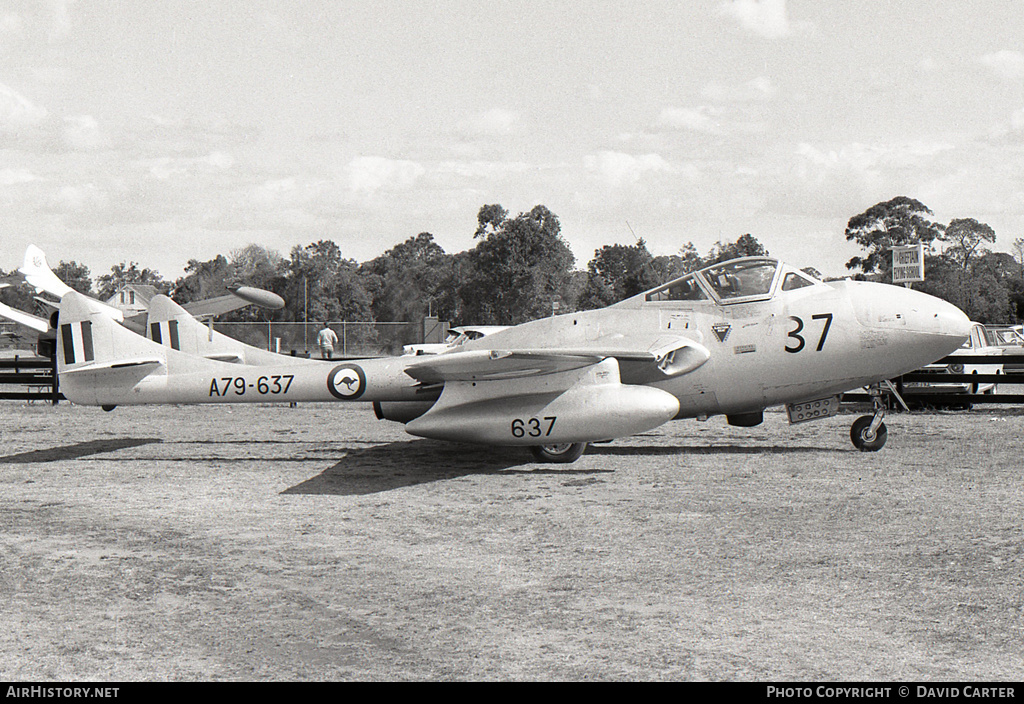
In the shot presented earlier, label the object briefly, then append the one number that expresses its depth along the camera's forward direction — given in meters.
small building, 97.34
